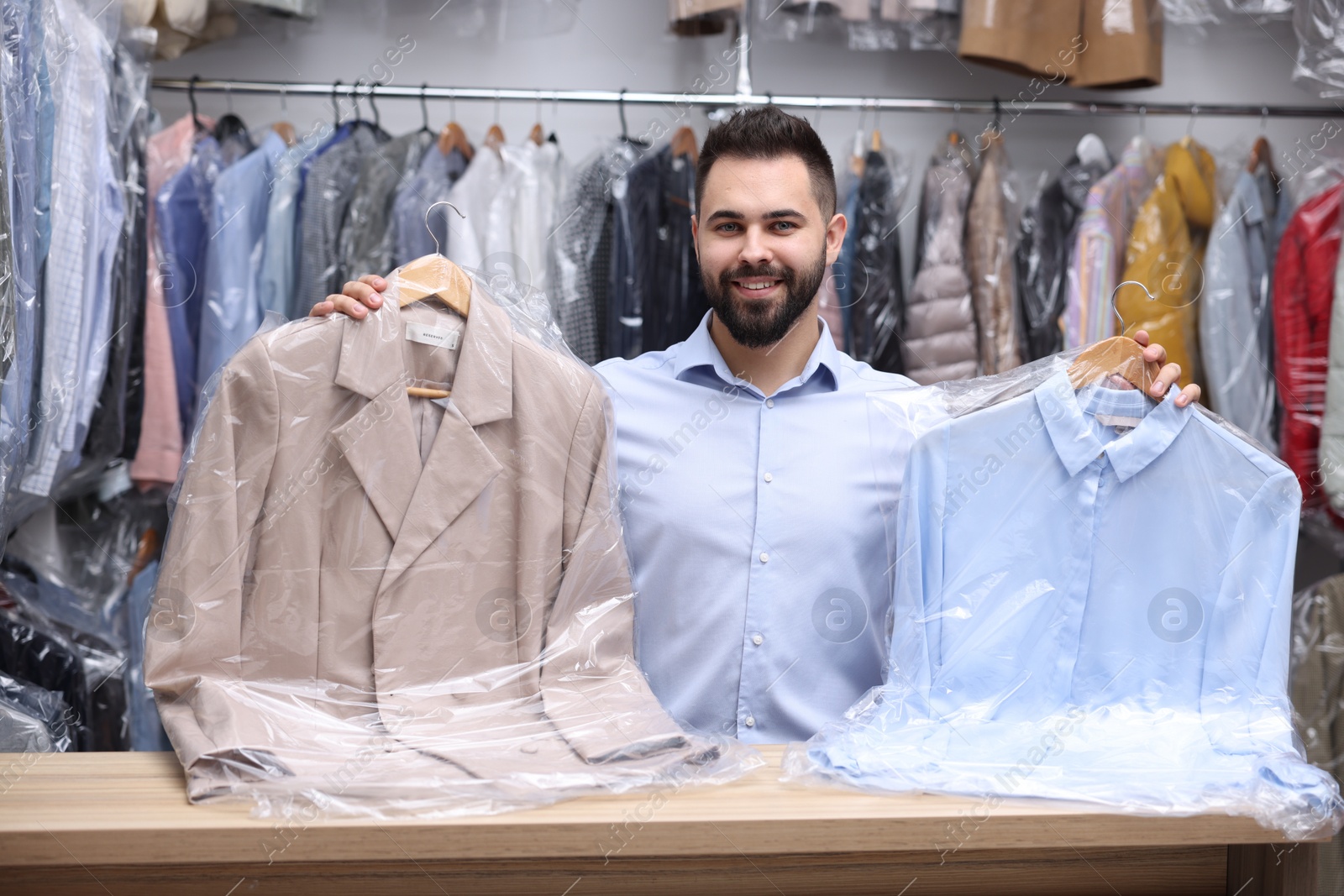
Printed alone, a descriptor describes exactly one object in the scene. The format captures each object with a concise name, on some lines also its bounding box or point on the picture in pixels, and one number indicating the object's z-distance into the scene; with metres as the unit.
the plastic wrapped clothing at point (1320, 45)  2.53
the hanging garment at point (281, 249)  2.67
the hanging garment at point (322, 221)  2.65
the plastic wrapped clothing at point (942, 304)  2.74
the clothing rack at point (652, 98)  2.85
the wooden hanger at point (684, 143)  2.77
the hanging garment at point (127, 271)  2.41
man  1.67
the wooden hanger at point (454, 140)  2.84
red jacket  2.63
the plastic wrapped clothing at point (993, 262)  2.75
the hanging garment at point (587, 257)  2.67
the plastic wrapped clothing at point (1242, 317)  2.71
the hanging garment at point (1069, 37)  2.80
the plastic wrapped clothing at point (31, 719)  1.65
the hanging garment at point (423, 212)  2.67
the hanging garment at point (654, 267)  2.64
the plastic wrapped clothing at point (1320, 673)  2.46
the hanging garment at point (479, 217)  2.69
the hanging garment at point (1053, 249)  2.78
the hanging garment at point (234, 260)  2.62
